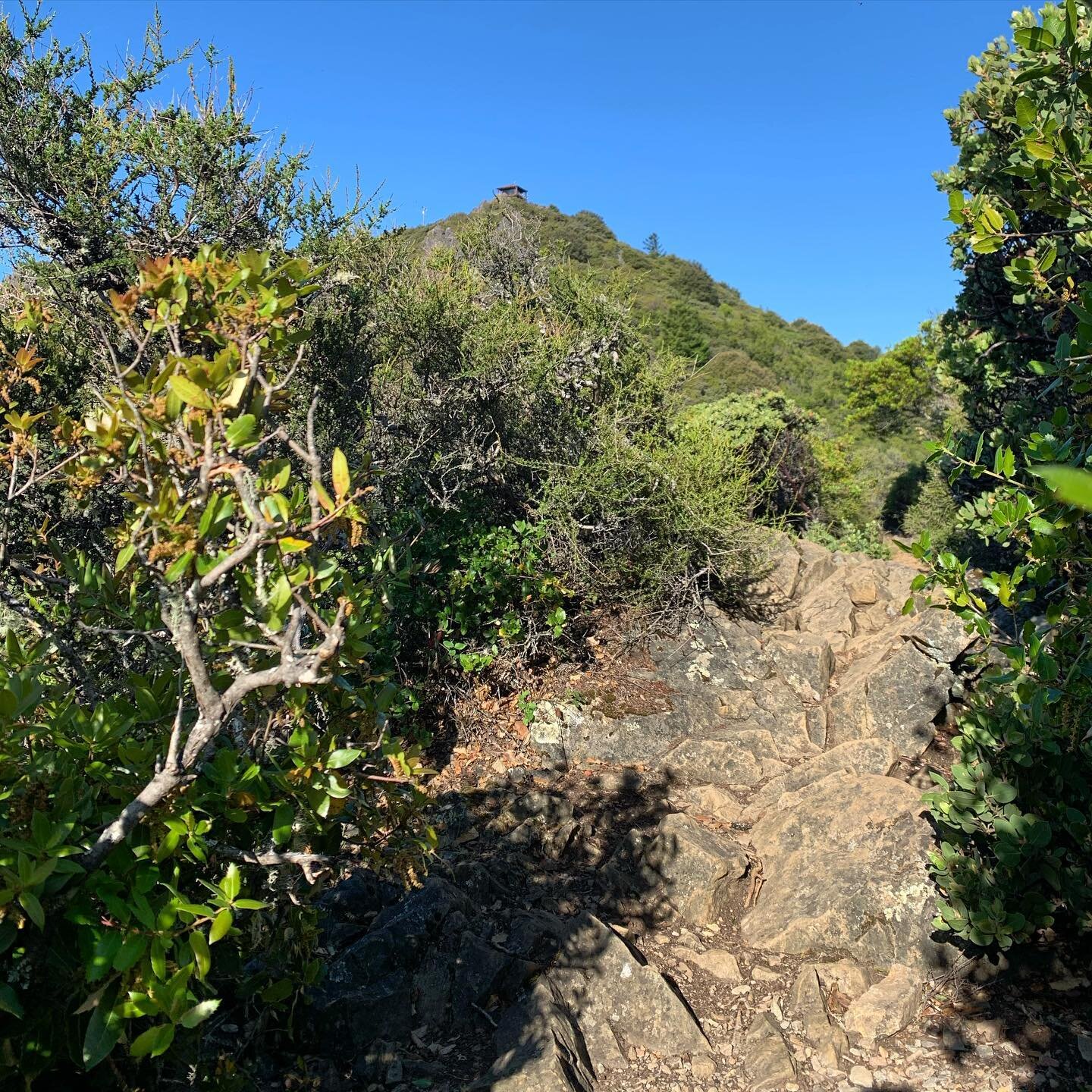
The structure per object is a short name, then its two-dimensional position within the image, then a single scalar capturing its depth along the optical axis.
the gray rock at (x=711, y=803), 5.48
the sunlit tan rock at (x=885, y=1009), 3.60
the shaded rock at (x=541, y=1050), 3.02
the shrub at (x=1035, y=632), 2.20
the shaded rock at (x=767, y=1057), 3.39
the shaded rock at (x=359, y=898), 4.20
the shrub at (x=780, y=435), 12.52
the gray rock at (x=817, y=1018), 3.52
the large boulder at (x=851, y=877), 3.98
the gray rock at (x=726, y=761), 5.98
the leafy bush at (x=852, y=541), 12.42
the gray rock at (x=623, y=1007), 3.56
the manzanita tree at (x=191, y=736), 1.69
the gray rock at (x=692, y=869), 4.52
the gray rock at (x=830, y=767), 5.44
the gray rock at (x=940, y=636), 6.38
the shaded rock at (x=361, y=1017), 3.32
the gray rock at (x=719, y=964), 4.07
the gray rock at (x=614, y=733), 6.36
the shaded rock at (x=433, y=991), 3.56
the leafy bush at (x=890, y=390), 30.70
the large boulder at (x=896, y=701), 6.06
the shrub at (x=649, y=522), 7.41
